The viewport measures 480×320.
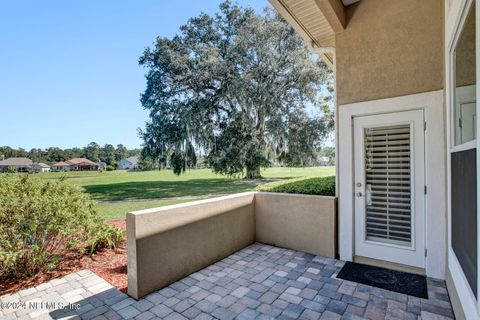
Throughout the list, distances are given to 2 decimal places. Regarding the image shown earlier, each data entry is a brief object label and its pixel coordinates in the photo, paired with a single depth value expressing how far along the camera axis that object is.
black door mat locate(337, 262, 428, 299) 2.65
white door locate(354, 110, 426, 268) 3.02
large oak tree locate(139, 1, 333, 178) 13.75
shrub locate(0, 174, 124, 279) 2.85
